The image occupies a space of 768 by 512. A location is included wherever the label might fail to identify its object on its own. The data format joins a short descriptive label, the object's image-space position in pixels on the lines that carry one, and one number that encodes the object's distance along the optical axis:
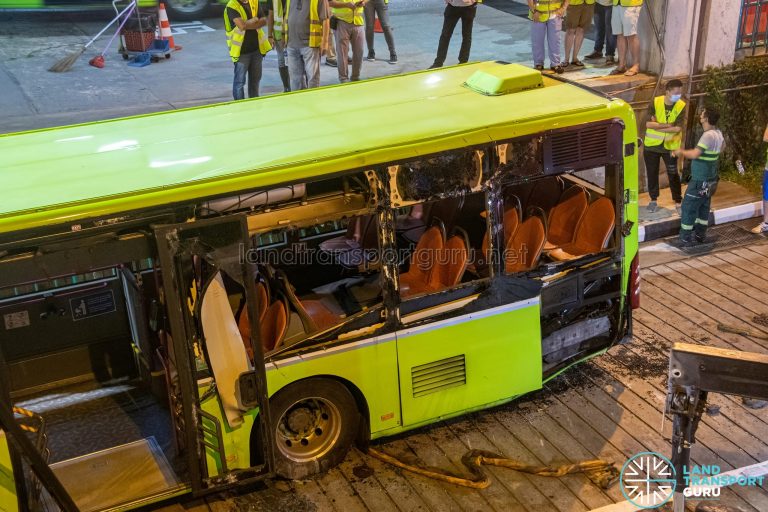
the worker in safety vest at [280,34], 12.57
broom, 14.36
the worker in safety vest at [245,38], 11.90
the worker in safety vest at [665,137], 10.98
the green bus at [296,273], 5.81
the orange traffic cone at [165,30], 15.17
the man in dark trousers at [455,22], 12.95
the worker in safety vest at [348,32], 12.57
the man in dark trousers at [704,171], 10.26
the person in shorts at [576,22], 12.71
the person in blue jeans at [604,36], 13.34
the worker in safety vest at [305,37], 11.87
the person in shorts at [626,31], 12.07
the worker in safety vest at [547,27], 12.37
